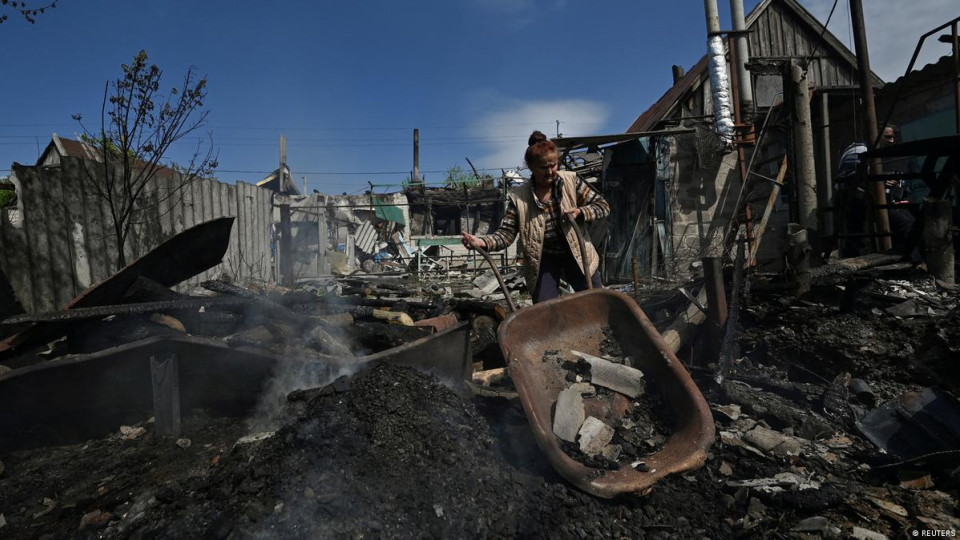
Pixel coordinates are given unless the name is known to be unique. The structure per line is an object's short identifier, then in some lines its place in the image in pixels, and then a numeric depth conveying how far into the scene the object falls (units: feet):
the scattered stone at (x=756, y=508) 6.37
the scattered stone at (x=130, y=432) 9.05
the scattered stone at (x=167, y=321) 11.03
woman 10.97
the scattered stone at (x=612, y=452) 7.39
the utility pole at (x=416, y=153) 97.80
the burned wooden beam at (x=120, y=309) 9.77
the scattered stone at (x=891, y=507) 6.24
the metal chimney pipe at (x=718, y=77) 24.43
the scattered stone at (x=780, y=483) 6.88
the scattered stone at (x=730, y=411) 9.32
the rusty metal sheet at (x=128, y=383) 7.77
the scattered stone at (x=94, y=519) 6.37
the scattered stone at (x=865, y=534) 5.73
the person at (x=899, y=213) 14.73
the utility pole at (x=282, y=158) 78.23
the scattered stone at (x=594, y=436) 7.50
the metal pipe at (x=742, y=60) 25.07
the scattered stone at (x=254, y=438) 8.01
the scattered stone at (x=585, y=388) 8.60
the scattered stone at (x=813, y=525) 5.90
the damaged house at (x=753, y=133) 26.50
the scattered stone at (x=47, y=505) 6.93
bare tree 16.31
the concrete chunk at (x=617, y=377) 8.57
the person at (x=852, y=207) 17.90
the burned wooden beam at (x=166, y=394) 8.41
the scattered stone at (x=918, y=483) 6.82
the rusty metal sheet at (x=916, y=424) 7.43
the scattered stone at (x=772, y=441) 8.02
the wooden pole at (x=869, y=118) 16.99
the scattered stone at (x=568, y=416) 7.73
